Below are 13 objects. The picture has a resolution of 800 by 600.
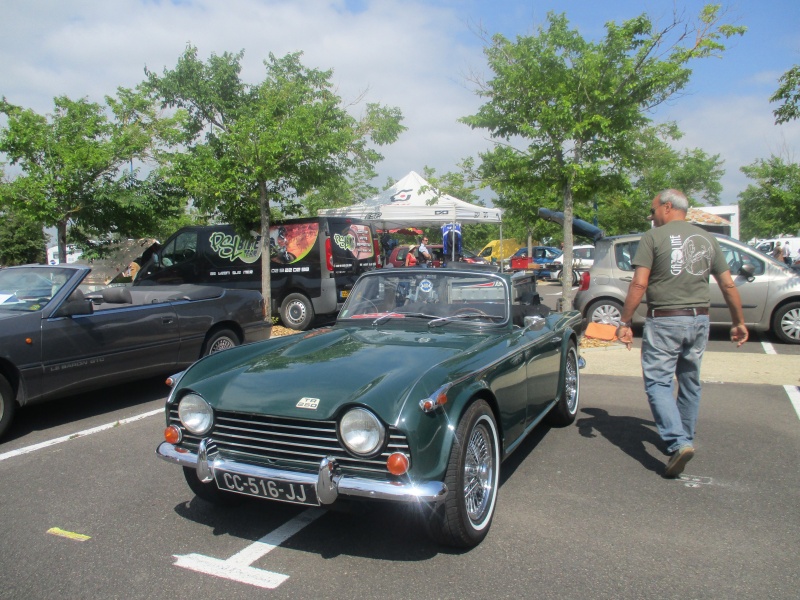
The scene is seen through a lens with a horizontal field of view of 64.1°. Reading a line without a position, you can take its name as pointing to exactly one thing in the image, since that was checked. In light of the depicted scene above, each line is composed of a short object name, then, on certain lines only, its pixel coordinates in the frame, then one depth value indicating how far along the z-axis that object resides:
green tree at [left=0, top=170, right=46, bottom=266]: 32.22
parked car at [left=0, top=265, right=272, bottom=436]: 5.50
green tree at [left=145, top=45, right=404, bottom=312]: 11.22
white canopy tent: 17.91
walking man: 4.26
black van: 11.94
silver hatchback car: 9.48
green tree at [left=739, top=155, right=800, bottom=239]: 25.73
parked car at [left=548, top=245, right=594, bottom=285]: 26.16
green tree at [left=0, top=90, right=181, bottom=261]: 12.87
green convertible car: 2.93
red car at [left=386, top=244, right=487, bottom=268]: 21.56
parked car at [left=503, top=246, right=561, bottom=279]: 26.92
